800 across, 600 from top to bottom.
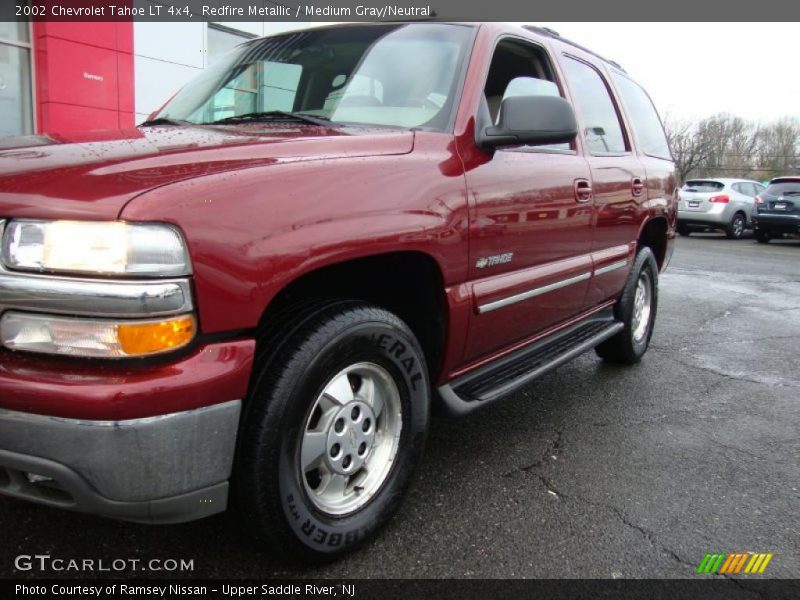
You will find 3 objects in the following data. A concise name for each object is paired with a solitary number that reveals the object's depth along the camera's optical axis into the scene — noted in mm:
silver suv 17438
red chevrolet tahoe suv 1570
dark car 16281
